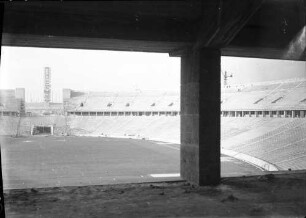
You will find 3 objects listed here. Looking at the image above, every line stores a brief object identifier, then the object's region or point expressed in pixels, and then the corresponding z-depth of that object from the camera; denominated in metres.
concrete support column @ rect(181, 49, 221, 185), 7.62
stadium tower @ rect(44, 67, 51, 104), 88.25
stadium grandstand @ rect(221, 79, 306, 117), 39.40
